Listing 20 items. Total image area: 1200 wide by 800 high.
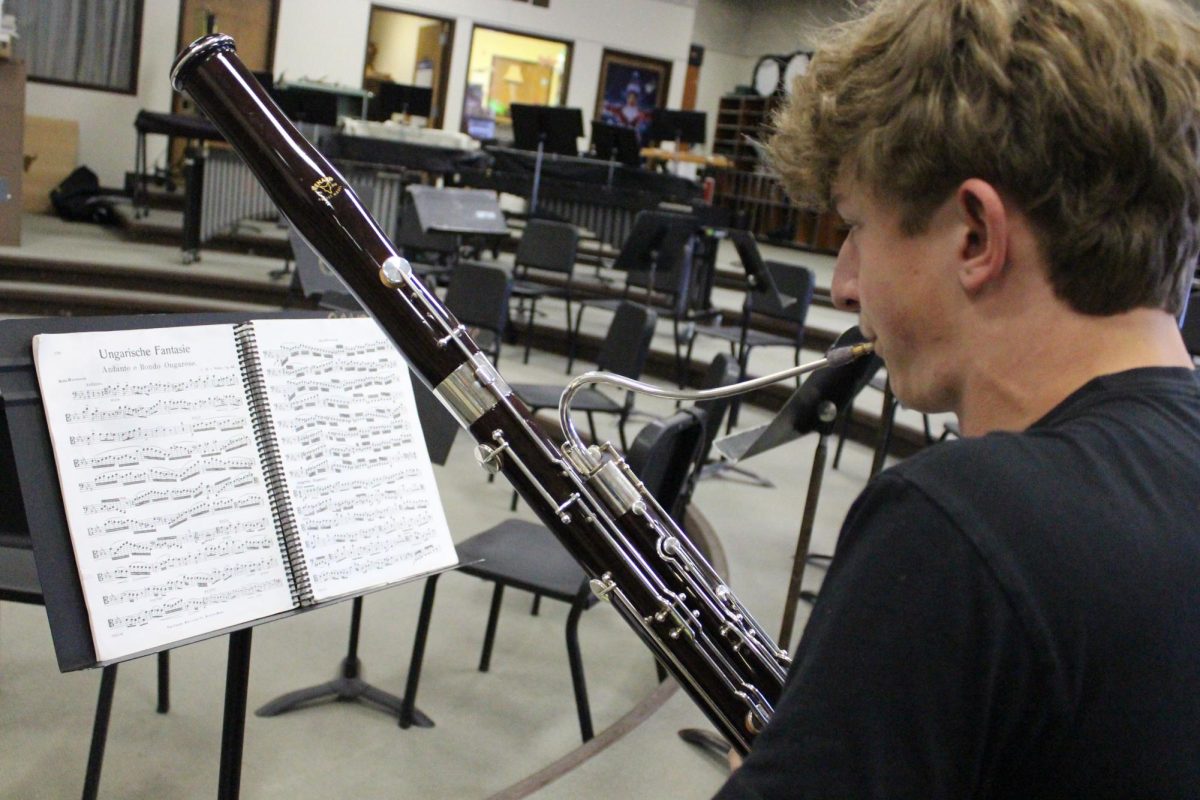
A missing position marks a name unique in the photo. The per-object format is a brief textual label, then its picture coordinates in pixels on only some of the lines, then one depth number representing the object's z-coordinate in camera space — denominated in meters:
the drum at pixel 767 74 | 13.75
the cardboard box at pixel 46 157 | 9.35
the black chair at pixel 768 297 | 5.46
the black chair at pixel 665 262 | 6.47
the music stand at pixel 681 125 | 9.52
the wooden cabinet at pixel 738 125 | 14.09
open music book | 1.51
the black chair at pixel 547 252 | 6.79
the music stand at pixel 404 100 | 9.55
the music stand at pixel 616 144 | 9.12
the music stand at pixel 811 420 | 2.25
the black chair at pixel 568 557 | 2.40
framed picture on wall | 12.85
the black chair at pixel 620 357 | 4.23
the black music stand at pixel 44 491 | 1.44
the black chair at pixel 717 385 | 3.17
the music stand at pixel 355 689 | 2.49
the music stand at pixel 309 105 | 8.48
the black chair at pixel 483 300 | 5.09
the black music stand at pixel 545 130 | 8.90
